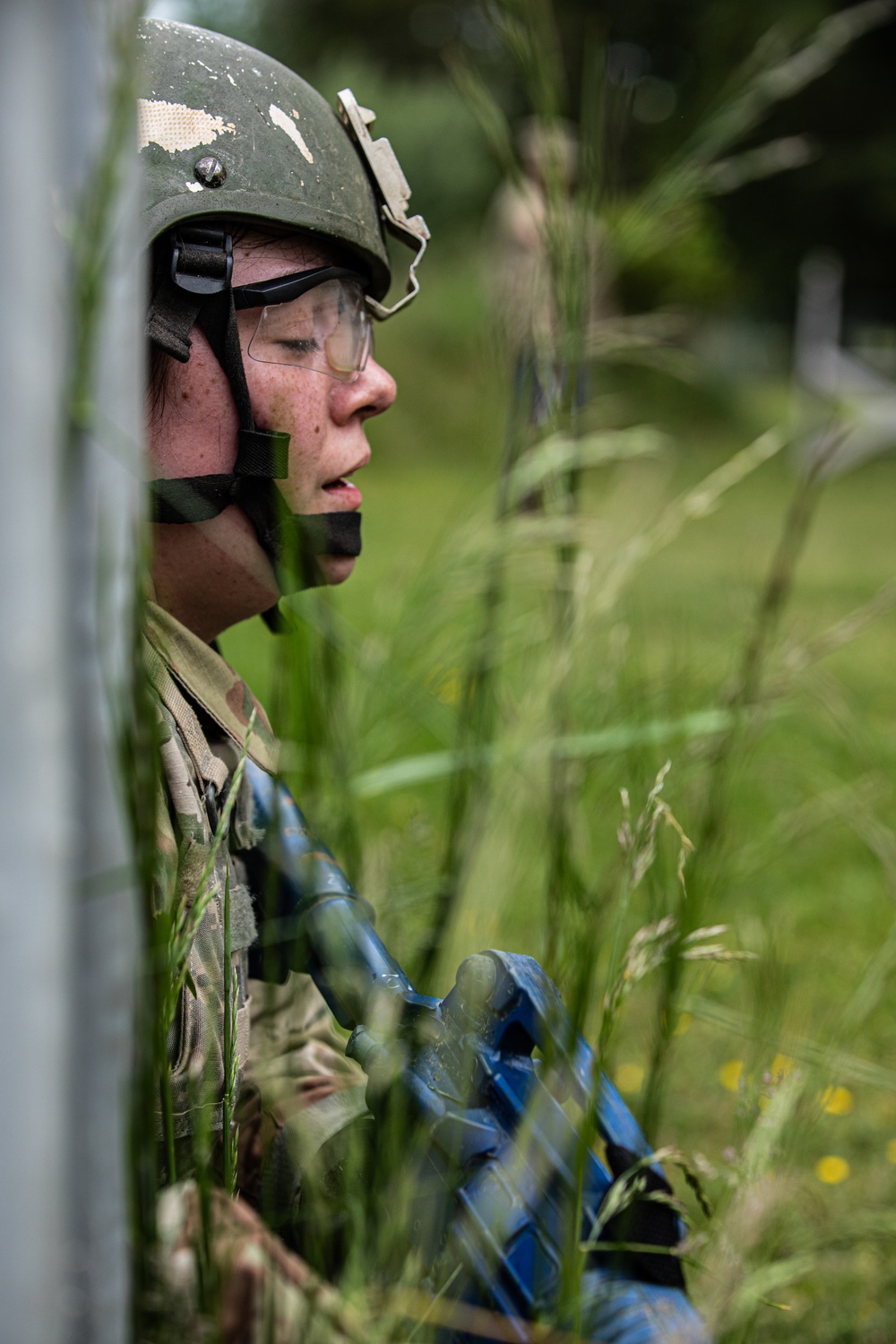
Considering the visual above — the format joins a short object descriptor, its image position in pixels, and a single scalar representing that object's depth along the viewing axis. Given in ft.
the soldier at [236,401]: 5.90
